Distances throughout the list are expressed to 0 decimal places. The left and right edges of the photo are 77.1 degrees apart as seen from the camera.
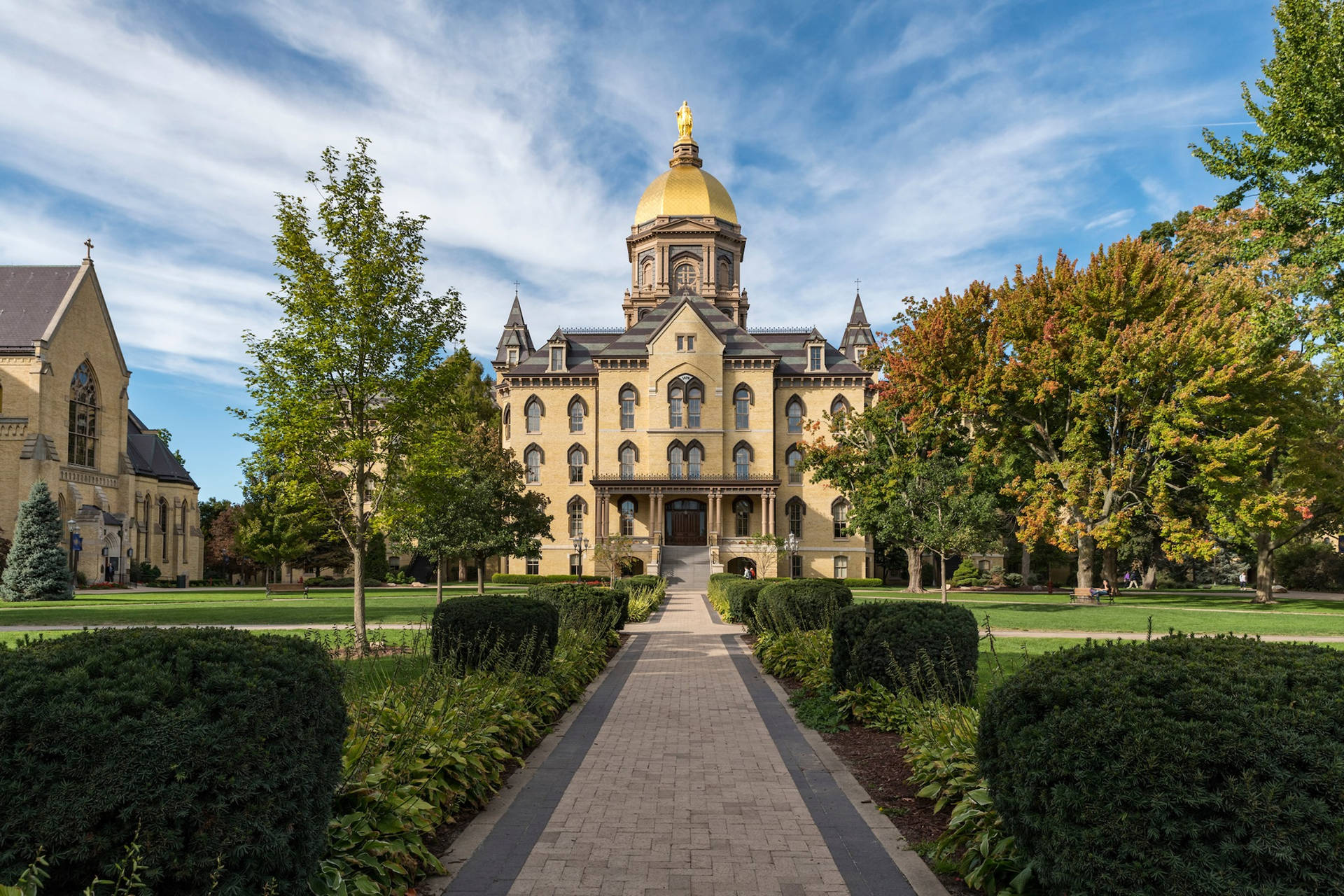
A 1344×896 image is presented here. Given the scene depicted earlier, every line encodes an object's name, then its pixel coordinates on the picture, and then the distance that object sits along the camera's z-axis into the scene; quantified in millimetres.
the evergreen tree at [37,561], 34531
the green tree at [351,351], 14180
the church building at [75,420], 41594
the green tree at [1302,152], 16750
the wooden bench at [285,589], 42875
